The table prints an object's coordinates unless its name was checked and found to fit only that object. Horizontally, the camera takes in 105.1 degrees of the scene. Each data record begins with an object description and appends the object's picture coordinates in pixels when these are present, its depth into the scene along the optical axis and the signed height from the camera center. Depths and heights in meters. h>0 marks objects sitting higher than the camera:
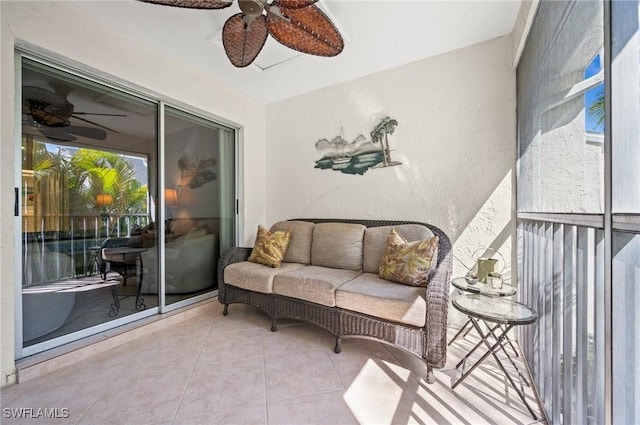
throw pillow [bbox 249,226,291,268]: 2.65 -0.40
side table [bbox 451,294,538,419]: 1.33 -0.60
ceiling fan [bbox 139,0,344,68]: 1.39 +1.17
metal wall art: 2.79 +0.72
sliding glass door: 1.79 +0.04
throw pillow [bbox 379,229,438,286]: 1.96 -0.41
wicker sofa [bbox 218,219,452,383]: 1.67 -0.62
